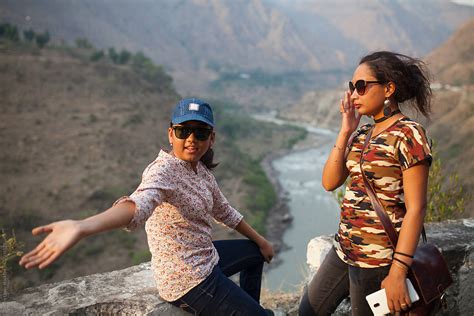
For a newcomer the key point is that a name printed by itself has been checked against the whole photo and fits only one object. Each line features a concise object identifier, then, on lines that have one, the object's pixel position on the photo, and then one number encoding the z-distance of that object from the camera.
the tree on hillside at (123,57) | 42.25
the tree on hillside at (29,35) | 41.59
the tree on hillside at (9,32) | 38.53
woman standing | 1.69
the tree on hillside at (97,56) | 40.00
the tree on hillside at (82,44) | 45.06
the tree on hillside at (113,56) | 41.93
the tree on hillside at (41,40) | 40.00
